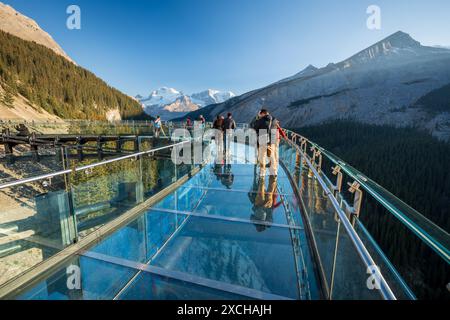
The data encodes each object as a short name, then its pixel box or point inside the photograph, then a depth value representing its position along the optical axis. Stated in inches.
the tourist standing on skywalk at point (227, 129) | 381.1
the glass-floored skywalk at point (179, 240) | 74.0
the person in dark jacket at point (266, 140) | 252.7
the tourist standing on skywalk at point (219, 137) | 374.6
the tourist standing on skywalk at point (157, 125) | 717.0
